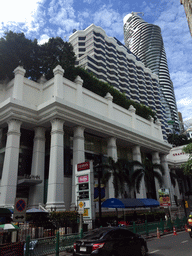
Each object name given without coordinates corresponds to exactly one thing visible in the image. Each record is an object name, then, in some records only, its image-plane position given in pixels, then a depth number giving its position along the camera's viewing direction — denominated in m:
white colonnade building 23.16
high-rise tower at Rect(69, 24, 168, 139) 98.75
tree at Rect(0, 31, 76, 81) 31.61
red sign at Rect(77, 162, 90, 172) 15.42
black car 8.02
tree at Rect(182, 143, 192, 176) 23.83
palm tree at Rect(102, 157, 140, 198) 27.78
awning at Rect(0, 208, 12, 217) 12.20
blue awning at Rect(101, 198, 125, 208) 19.72
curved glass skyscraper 161.38
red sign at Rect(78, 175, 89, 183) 15.24
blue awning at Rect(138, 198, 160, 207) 23.00
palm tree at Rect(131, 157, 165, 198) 31.59
